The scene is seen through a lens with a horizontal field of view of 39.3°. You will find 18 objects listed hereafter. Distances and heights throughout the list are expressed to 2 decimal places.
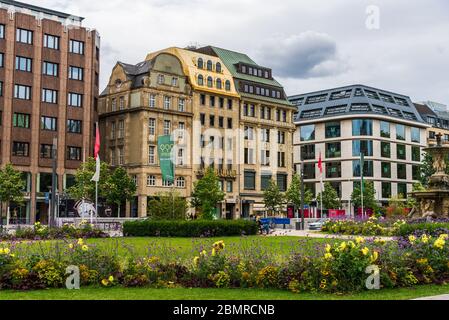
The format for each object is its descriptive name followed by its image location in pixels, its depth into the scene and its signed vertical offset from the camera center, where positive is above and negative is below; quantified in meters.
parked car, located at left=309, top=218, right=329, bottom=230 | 50.84 -1.53
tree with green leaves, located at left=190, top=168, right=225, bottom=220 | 70.19 +1.91
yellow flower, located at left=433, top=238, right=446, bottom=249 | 16.30 -0.92
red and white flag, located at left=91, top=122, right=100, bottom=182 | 43.75 +3.44
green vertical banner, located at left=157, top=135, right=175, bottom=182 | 42.41 +3.42
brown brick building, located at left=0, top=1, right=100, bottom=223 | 66.88 +12.40
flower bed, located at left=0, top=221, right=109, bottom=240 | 32.91 -1.42
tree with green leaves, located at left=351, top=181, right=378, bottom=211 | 91.70 +1.58
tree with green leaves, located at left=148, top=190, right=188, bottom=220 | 40.84 -0.13
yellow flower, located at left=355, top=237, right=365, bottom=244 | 14.95 -0.77
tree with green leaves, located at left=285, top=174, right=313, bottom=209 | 83.75 +1.77
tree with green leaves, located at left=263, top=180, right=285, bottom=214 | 82.62 +1.35
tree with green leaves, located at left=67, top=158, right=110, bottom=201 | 63.44 +2.50
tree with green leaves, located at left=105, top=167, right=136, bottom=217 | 66.94 +2.11
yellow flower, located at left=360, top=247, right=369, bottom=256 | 14.32 -0.99
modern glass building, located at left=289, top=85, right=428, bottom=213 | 102.25 +11.59
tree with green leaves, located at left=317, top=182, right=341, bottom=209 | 92.39 +1.38
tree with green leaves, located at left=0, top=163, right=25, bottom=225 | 59.69 +2.03
